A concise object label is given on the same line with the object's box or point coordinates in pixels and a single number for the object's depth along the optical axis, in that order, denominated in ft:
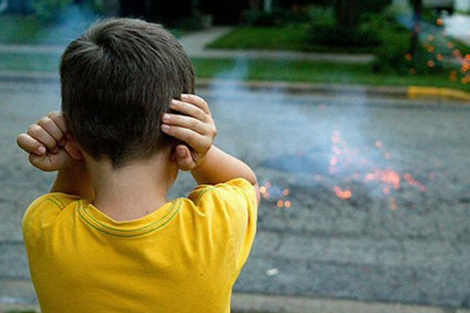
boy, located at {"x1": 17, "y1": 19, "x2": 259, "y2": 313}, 4.44
